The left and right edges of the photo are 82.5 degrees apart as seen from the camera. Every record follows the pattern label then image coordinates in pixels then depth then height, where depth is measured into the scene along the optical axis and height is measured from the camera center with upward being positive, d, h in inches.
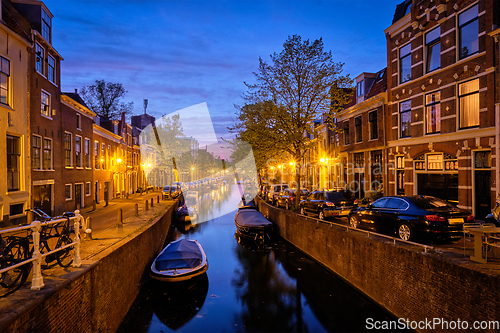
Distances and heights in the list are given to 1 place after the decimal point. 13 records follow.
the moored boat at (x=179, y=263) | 452.4 -162.6
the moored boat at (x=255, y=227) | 799.1 -173.0
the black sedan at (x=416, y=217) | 350.9 -69.3
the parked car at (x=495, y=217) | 352.0 -69.4
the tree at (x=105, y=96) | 1732.3 +440.8
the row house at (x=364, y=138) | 880.3 +95.1
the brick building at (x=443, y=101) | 539.8 +144.6
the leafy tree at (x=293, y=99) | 805.2 +198.6
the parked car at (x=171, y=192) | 1391.5 -122.2
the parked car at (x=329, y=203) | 648.4 -89.3
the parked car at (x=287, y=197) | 963.3 -107.5
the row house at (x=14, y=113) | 539.5 +110.9
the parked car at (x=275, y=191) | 1168.0 -103.0
